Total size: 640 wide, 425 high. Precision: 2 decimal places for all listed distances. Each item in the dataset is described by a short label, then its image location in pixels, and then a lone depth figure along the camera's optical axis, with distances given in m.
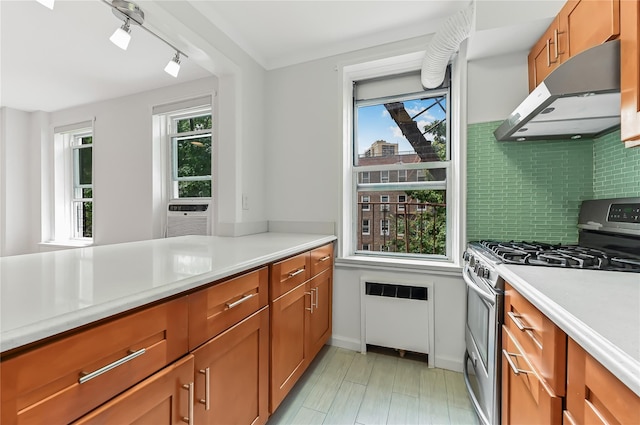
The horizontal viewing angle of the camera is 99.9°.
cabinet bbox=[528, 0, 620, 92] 1.04
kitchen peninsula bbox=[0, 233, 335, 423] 0.54
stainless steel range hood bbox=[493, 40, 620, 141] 0.96
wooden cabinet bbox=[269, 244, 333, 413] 1.34
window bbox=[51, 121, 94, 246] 3.54
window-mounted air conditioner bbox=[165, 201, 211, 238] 2.67
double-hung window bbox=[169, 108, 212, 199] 2.79
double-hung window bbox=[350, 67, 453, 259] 2.12
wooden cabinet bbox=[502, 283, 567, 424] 0.75
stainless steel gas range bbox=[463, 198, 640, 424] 1.15
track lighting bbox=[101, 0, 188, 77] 1.33
